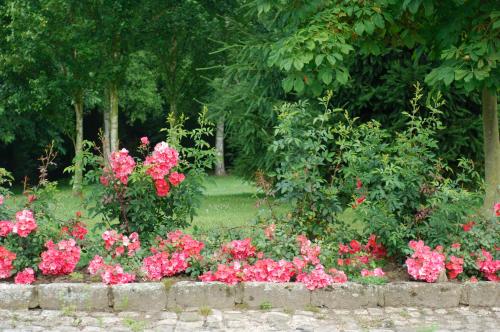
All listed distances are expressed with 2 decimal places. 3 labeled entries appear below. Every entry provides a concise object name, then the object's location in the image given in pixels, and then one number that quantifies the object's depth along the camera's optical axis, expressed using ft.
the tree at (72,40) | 60.44
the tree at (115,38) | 61.52
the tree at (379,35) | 22.74
